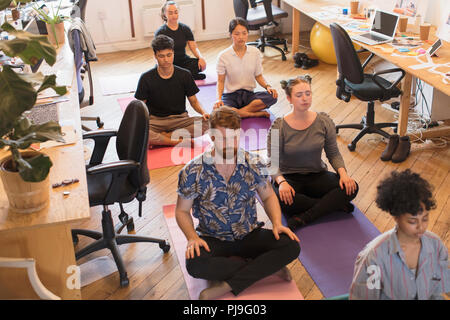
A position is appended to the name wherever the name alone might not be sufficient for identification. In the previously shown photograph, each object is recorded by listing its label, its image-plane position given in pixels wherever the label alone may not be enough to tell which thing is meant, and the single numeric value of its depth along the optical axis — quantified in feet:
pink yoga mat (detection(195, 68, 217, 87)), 18.35
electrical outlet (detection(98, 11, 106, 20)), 21.29
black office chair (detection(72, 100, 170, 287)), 9.27
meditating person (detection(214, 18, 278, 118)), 14.58
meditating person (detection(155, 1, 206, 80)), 16.35
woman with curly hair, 6.61
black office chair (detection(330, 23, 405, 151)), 13.34
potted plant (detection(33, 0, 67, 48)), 14.74
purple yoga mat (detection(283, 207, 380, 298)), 9.39
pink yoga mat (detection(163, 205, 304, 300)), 8.95
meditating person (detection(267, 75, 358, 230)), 10.69
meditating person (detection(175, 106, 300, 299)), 8.80
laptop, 14.82
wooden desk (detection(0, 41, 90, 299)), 7.63
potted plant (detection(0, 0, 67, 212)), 6.81
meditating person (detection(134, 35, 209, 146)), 13.46
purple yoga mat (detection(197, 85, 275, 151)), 14.11
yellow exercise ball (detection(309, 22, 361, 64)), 18.60
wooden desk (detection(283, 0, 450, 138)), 12.01
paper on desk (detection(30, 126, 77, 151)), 9.53
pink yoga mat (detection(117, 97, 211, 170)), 13.50
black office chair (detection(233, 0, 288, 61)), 19.03
